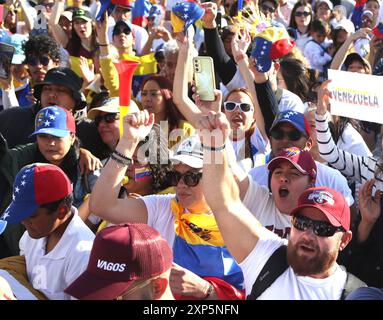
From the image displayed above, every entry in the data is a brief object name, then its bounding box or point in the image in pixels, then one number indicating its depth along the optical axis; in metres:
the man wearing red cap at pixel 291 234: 2.91
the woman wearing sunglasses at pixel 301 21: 9.23
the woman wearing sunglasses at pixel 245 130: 4.84
